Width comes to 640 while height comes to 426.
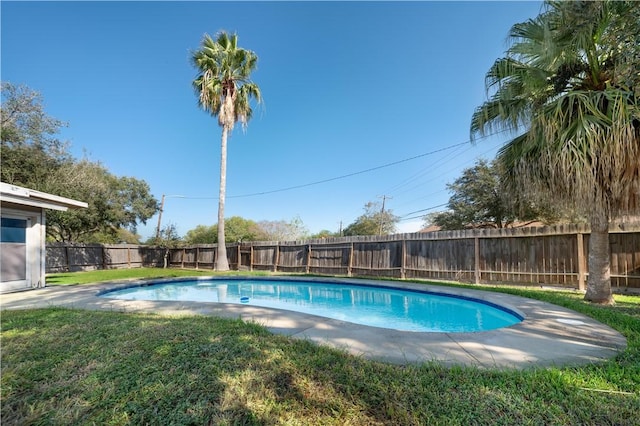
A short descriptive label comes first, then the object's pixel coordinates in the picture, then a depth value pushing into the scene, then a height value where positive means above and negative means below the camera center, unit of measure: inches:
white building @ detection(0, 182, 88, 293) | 272.8 -5.9
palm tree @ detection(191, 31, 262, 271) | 540.1 +286.5
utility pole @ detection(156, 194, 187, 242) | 779.9 +47.8
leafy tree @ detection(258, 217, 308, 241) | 1375.5 +1.7
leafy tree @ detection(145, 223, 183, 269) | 721.0 -27.7
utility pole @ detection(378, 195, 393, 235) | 1194.3 +67.8
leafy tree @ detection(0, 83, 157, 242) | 485.7 +116.0
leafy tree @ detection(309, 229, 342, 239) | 1431.1 -30.6
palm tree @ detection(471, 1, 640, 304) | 173.2 +80.2
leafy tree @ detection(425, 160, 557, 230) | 619.3 +51.9
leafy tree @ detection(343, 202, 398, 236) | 1194.0 +28.6
